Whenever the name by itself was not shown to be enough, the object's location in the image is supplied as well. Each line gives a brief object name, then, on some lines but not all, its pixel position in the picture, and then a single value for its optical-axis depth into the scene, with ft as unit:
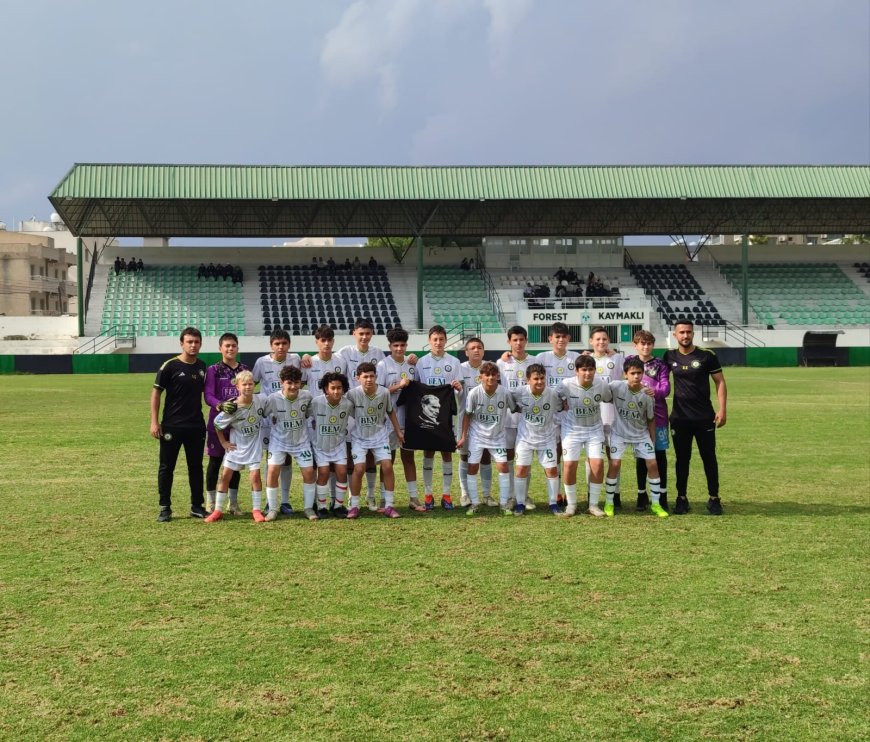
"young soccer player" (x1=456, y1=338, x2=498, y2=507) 30.25
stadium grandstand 142.51
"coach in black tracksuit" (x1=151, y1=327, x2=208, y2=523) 28.04
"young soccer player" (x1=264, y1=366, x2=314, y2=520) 28.48
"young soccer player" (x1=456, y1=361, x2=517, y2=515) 29.76
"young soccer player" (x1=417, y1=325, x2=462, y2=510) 30.42
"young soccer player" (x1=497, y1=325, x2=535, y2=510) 30.53
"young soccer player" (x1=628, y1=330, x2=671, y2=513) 29.50
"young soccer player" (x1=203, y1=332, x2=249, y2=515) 29.27
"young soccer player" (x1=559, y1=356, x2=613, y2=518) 28.55
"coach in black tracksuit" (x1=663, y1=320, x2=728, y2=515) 28.68
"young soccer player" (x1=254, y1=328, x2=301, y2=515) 29.35
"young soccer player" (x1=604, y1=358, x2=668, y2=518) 28.89
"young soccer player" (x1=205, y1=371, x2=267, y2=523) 28.25
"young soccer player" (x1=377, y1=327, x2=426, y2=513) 29.84
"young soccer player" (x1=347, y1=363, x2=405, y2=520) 28.71
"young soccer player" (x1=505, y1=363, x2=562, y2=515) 29.12
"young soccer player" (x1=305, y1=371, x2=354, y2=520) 28.86
